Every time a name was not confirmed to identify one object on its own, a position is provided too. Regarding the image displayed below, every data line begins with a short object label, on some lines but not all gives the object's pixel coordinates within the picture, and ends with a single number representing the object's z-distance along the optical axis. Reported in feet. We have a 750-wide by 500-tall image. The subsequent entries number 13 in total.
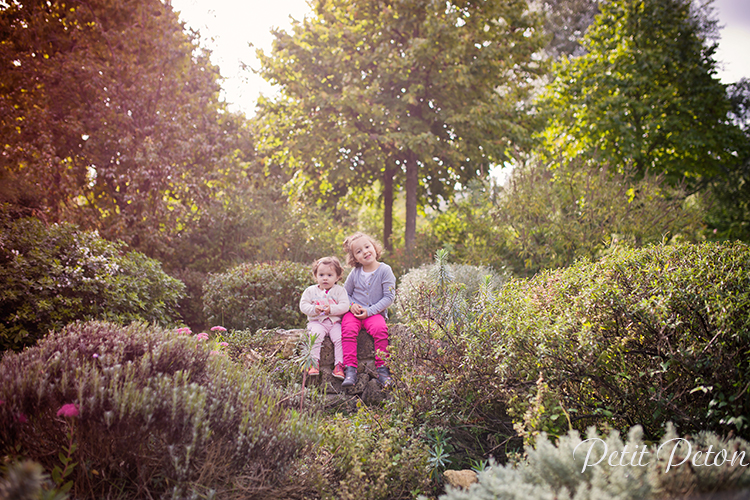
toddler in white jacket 14.47
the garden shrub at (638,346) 7.24
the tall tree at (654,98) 40.63
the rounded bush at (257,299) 20.68
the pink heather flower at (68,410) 6.37
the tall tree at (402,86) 32.12
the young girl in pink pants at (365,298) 14.07
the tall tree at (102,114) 25.79
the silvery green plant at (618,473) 5.08
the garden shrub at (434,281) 12.72
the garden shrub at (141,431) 6.78
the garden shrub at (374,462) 7.93
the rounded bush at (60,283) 14.49
